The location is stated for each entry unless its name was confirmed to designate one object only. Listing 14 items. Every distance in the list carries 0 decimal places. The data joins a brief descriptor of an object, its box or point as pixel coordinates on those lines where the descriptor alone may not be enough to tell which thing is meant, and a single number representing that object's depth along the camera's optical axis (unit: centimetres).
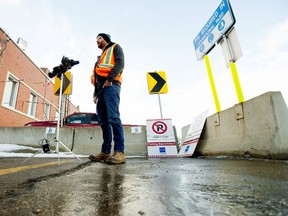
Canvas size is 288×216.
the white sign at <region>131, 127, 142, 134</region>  530
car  691
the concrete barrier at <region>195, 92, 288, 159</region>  237
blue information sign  351
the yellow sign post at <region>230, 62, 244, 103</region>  313
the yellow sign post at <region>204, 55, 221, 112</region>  389
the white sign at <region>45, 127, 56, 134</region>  530
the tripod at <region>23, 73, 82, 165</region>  277
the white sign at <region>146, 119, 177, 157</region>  480
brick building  1039
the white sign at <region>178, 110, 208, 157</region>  439
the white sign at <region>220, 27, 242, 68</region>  335
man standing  269
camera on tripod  280
